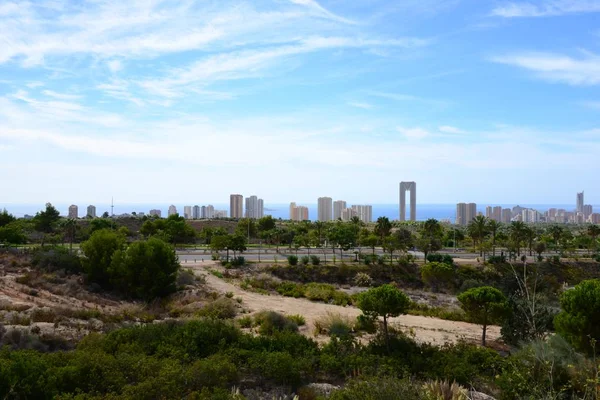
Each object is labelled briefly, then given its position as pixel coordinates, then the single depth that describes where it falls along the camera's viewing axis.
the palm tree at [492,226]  54.84
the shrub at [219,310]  18.95
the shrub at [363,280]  38.50
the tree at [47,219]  55.75
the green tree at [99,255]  25.42
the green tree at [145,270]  23.38
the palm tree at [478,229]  55.94
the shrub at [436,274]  38.84
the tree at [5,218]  50.93
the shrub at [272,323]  16.55
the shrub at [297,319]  18.58
